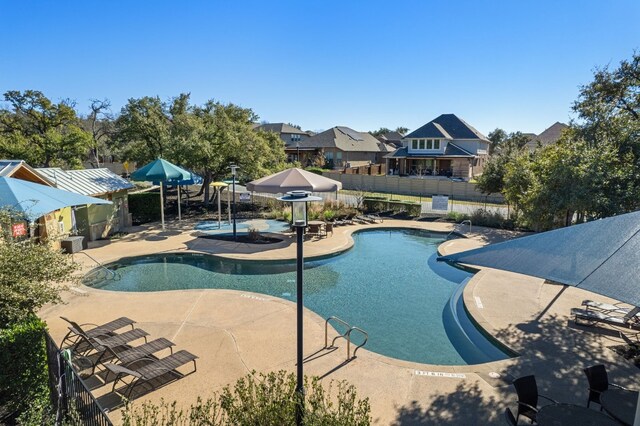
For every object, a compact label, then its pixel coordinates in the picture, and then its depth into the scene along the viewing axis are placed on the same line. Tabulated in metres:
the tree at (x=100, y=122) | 38.91
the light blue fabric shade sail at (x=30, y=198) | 8.73
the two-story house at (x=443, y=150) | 48.06
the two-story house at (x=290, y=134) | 60.38
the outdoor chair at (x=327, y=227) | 19.19
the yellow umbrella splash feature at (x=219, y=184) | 21.25
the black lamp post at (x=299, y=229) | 5.04
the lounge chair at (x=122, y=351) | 7.08
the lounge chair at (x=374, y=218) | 23.24
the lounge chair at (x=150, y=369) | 6.48
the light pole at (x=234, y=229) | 18.07
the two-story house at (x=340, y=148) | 56.36
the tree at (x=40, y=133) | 24.31
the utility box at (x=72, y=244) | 14.80
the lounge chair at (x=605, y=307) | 9.64
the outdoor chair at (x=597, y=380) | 5.87
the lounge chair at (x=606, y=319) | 9.11
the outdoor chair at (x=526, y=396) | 5.55
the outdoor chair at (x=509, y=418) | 5.42
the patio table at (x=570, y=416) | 4.89
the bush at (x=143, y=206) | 22.22
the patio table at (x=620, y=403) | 5.07
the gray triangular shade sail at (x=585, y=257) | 4.61
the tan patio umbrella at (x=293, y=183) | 14.91
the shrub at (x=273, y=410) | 3.96
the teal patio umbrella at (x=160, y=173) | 18.22
